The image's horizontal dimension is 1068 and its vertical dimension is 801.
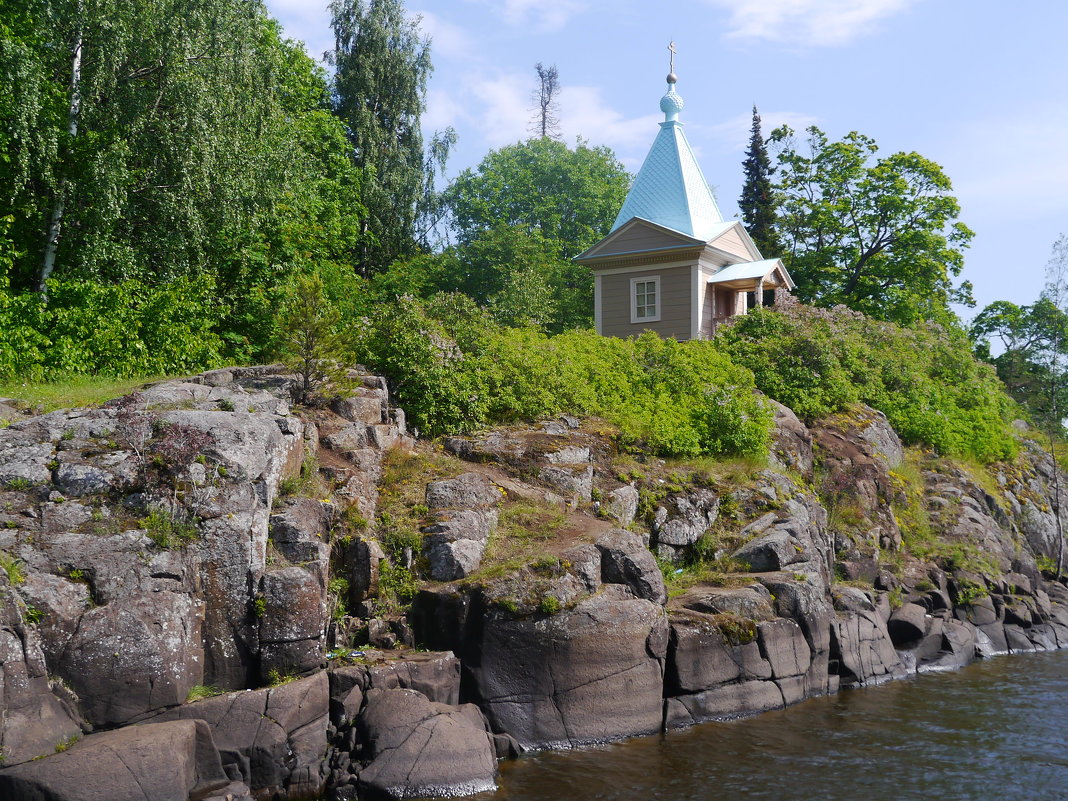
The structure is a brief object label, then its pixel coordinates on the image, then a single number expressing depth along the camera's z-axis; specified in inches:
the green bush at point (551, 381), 698.2
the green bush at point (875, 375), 974.4
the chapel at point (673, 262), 1167.6
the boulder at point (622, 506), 651.9
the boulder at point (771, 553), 640.4
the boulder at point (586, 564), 527.2
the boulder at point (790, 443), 827.4
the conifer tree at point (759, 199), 1621.6
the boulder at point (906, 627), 716.0
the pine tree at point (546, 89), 2294.5
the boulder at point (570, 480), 650.8
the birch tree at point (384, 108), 1396.4
